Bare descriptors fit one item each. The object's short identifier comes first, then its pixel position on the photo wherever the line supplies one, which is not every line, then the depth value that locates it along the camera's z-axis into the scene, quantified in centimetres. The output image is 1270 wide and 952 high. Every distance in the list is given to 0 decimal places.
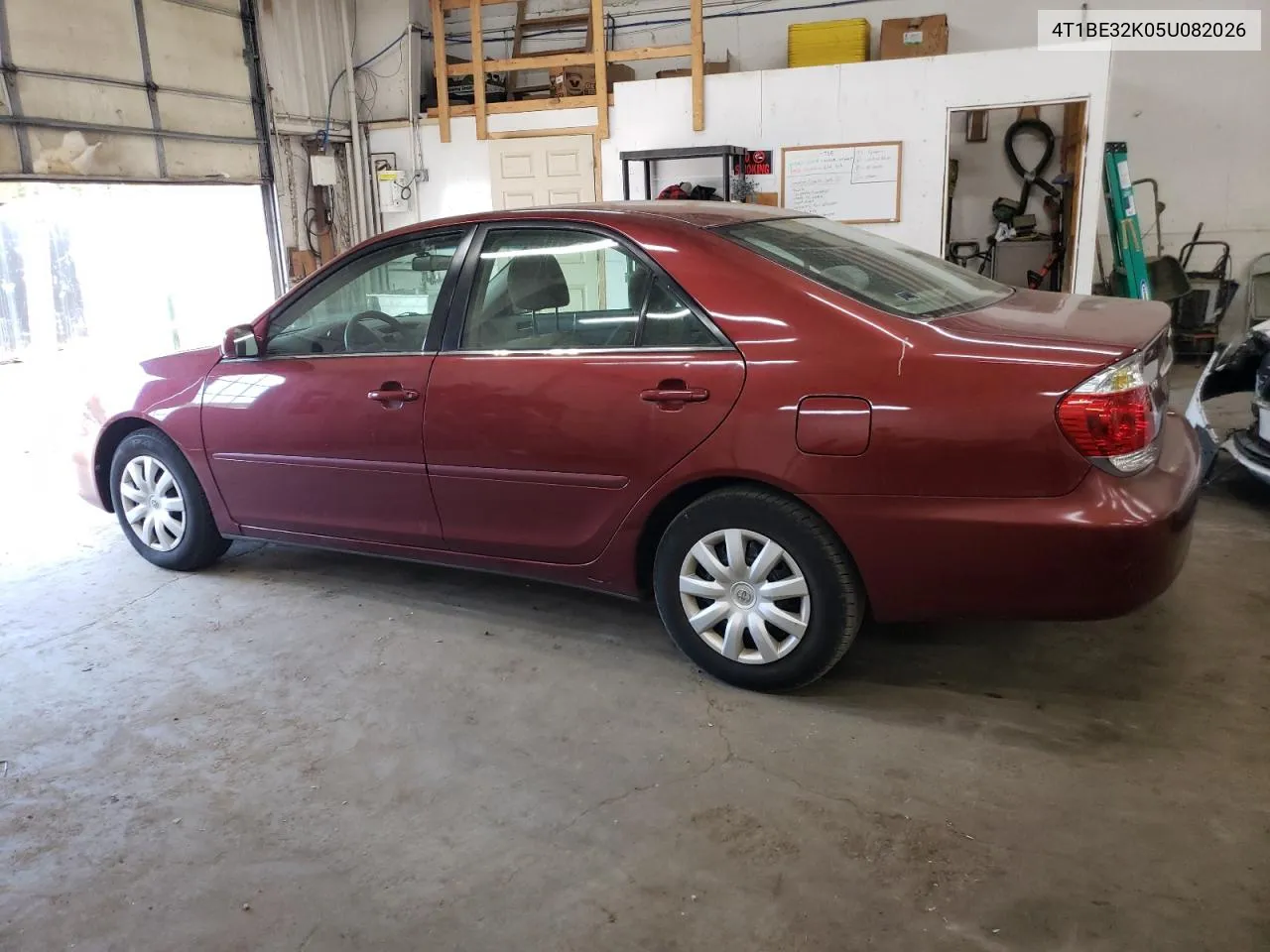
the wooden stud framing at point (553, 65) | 791
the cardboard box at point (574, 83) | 865
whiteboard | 745
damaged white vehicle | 419
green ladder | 825
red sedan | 233
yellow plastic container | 795
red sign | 771
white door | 871
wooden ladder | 957
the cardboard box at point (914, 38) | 809
